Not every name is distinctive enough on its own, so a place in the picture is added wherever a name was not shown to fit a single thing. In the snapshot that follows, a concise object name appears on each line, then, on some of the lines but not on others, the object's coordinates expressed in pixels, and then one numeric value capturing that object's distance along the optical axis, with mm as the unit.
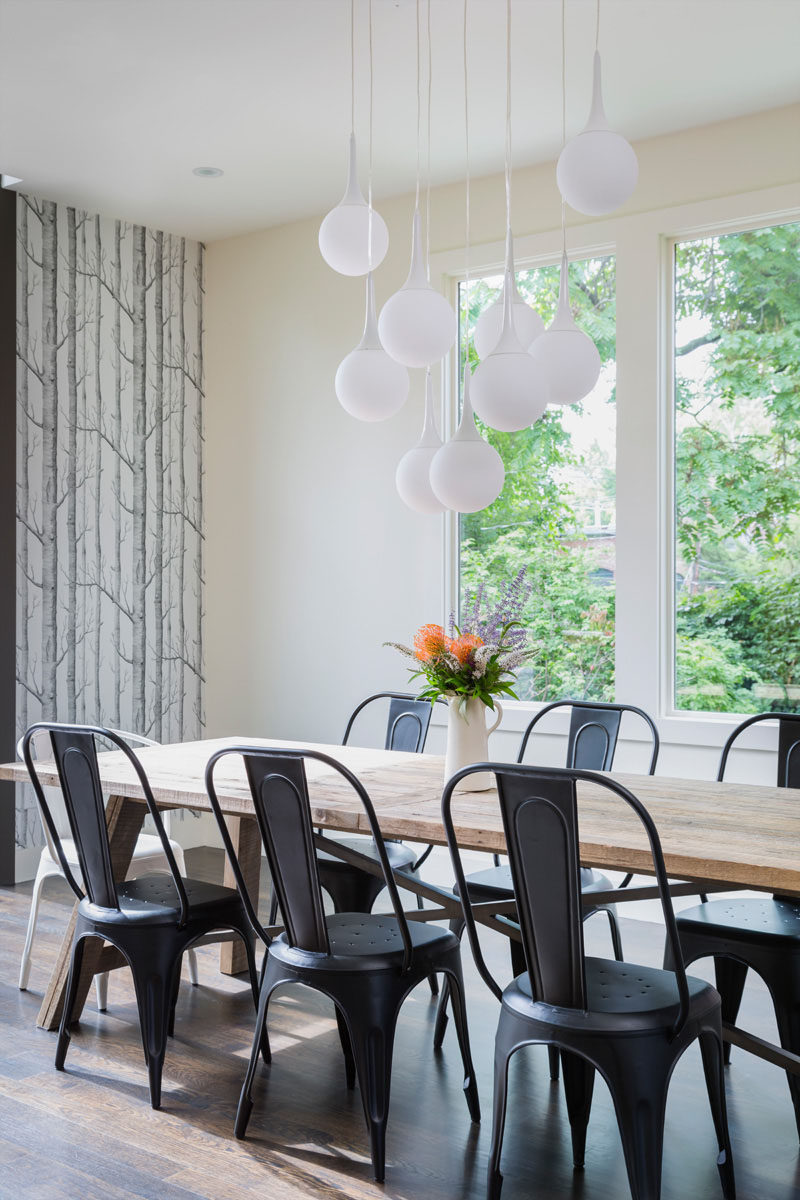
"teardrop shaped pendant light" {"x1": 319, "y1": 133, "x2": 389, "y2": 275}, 2838
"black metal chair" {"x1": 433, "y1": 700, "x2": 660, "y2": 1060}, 2852
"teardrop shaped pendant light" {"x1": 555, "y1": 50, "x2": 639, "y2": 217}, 2436
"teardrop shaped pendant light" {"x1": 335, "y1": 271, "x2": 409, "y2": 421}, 2846
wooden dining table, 2029
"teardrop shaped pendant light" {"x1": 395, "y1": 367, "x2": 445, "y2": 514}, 2967
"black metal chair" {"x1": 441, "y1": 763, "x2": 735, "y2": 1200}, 1902
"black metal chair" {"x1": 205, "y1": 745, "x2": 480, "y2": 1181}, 2264
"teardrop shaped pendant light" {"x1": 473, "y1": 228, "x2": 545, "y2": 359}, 2893
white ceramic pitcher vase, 2816
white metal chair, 3271
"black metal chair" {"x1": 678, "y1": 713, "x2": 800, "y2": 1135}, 2369
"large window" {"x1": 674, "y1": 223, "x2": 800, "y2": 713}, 3957
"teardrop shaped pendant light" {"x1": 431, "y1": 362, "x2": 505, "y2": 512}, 2650
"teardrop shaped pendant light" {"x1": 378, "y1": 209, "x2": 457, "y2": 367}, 2719
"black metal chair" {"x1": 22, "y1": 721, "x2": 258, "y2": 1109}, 2623
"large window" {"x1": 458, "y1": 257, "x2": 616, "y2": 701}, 4371
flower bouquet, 2757
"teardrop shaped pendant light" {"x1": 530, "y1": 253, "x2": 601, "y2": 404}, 2701
